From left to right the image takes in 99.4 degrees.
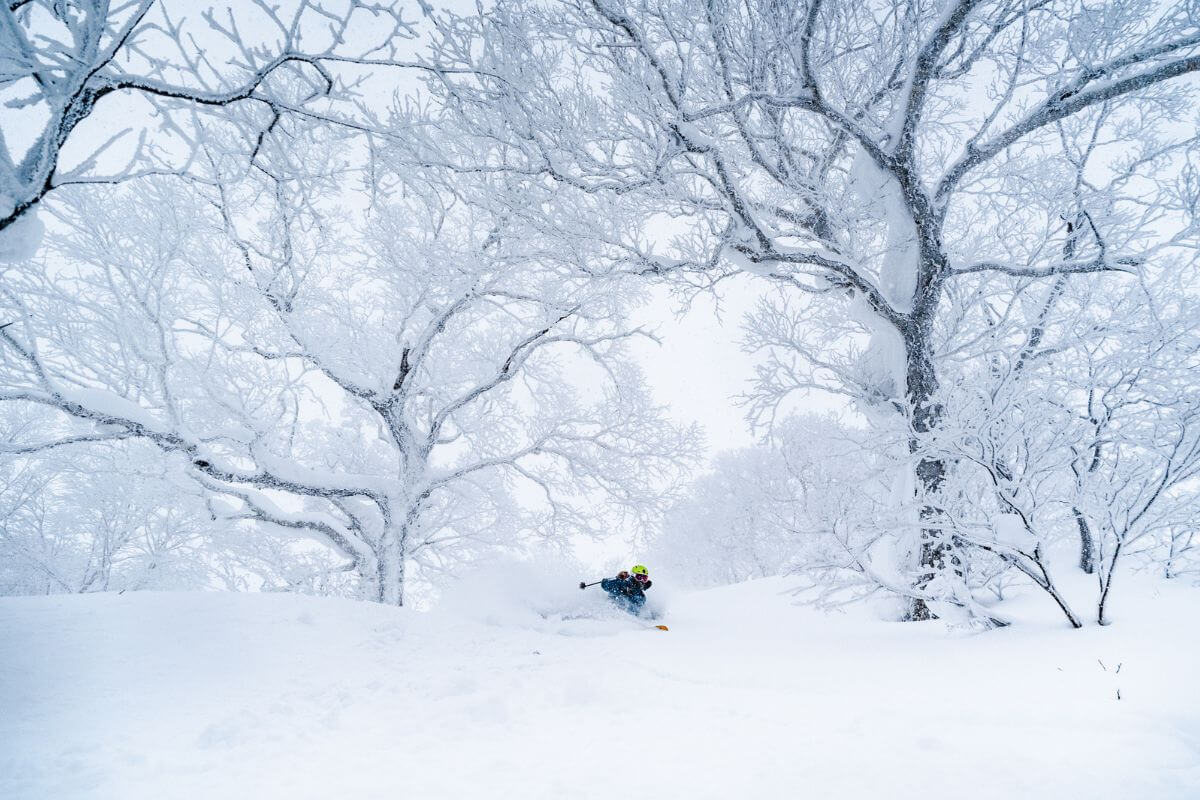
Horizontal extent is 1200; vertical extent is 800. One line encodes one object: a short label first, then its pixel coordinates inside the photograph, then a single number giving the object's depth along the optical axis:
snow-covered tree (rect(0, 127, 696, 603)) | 7.02
